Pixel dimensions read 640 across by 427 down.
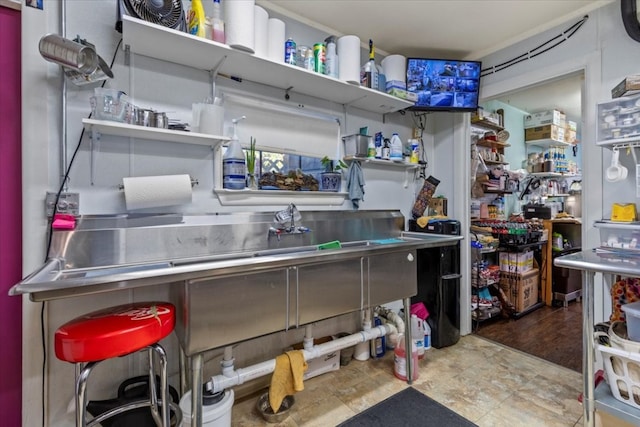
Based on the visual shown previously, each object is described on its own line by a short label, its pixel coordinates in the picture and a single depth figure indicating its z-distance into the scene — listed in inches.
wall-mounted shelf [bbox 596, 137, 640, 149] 70.6
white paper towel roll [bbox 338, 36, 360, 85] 83.5
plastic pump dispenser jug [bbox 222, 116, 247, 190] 73.7
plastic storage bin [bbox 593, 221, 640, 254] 71.4
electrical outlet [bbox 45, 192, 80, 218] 55.6
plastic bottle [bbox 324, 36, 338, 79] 83.0
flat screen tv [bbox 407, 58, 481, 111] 101.5
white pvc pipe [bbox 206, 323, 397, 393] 59.3
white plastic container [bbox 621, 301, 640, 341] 54.1
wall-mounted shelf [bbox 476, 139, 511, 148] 140.3
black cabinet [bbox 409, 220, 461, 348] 103.1
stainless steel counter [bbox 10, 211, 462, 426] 48.9
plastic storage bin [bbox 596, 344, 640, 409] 51.9
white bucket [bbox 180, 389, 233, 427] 55.2
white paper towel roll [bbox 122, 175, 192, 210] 59.1
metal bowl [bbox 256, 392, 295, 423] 69.3
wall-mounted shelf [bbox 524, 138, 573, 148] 176.4
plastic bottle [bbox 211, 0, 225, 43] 64.5
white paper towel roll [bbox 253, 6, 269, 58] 70.9
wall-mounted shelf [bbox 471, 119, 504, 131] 135.7
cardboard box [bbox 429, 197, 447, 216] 116.6
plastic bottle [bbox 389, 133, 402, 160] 102.5
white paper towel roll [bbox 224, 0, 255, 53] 63.9
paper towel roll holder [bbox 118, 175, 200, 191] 70.7
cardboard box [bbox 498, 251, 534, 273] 135.0
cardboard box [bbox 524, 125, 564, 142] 171.6
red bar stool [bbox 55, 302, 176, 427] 39.1
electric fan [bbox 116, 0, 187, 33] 56.3
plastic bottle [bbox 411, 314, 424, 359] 94.5
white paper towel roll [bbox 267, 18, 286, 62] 74.2
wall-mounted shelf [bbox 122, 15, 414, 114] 59.0
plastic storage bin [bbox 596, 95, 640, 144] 70.1
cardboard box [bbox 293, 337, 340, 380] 85.7
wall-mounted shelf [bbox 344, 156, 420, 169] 94.4
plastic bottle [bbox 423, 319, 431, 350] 102.0
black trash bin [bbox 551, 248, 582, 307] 145.0
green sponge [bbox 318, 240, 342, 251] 76.3
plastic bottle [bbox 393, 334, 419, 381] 85.0
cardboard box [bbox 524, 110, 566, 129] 173.9
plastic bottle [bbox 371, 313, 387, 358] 97.6
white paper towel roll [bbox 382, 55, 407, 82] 98.9
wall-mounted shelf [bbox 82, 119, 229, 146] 55.5
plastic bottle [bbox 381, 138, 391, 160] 101.2
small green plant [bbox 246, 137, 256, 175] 78.9
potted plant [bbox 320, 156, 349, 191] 92.6
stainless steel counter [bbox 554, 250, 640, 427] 53.3
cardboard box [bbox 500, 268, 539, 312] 133.8
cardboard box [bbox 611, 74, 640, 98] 68.4
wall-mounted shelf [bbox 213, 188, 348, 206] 75.6
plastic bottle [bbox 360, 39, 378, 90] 91.2
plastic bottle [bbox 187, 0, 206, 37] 62.4
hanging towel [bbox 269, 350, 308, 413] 67.9
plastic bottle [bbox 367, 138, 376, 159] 96.6
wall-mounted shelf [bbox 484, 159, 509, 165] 141.7
